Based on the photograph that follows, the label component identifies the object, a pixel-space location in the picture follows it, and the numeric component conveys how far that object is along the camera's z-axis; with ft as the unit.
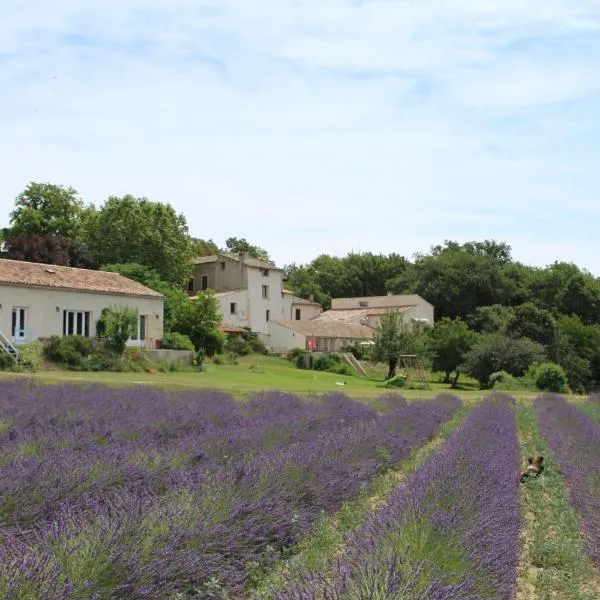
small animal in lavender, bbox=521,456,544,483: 33.27
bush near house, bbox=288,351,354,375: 151.84
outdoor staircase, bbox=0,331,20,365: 91.36
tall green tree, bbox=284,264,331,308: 272.51
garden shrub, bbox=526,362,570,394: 126.11
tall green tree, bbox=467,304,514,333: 203.41
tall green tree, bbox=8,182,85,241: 179.52
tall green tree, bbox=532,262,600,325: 233.96
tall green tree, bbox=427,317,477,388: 163.22
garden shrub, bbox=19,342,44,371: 92.58
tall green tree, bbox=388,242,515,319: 247.70
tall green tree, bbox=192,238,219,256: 242.99
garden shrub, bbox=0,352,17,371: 89.30
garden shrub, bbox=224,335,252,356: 158.10
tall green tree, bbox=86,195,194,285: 167.84
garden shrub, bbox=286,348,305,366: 159.12
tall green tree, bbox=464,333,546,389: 147.02
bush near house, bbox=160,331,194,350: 123.85
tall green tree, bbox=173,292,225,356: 135.03
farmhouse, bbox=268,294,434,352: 184.24
